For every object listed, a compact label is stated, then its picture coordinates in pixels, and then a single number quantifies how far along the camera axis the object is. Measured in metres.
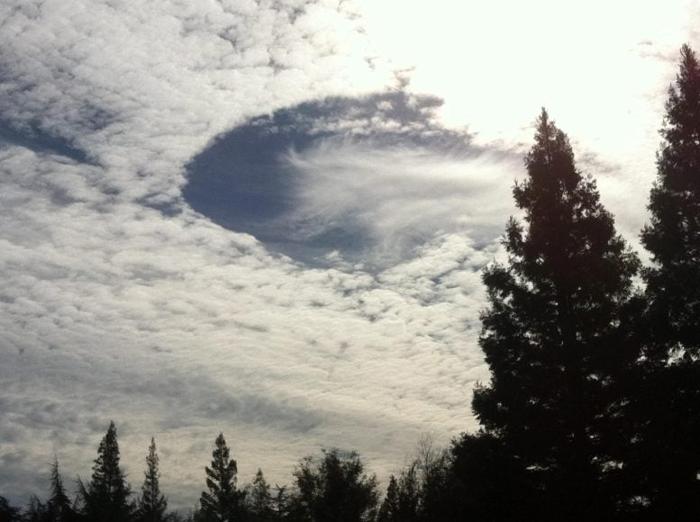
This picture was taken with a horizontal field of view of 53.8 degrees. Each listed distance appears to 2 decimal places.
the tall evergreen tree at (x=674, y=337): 16.53
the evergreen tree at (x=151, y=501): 87.56
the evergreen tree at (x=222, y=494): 83.50
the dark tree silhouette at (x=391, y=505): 50.91
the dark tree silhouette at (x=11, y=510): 83.50
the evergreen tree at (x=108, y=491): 77.19
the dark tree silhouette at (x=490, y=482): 18.45
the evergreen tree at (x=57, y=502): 86.82
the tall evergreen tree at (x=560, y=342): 18.12
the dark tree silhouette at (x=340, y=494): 46.50
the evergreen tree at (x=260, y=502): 73.58
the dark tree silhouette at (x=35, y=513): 88.75
